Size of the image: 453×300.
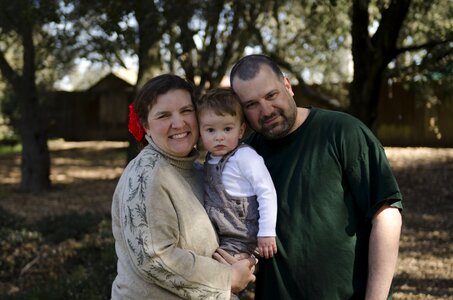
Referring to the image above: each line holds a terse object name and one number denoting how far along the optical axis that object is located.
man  2.55
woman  2.40
